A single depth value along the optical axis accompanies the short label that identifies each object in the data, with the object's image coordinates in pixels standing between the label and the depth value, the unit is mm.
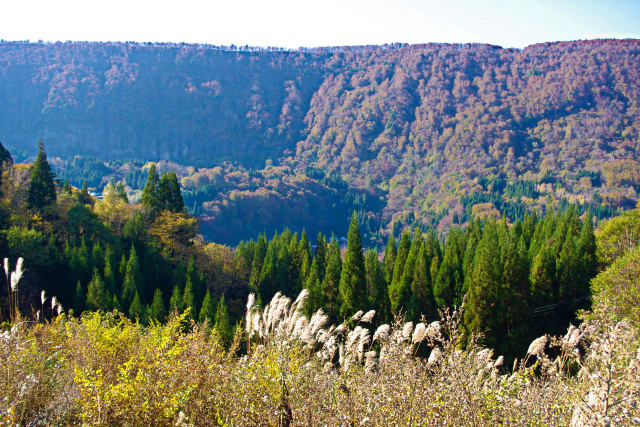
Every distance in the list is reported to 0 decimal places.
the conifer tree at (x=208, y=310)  27027
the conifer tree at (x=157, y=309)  27953
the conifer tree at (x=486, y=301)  27422
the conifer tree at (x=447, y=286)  32344
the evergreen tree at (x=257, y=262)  40716
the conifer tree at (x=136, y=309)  27812
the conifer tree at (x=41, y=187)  34500
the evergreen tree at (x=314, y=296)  29812
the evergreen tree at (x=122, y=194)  48988
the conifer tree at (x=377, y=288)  31578
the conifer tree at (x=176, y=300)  28962
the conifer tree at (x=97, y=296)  28188
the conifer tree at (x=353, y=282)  29875
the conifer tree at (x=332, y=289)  31156
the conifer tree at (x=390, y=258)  41147
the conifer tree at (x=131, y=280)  30516
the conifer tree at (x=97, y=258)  32281
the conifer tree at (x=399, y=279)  31656
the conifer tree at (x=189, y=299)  28953
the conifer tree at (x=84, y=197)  44881
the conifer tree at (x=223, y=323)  23891
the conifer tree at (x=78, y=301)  28703
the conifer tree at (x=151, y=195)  41625
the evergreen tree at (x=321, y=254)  42519
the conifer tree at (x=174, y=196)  42688
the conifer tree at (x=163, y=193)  42281
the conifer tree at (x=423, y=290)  32312
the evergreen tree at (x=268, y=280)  40344
